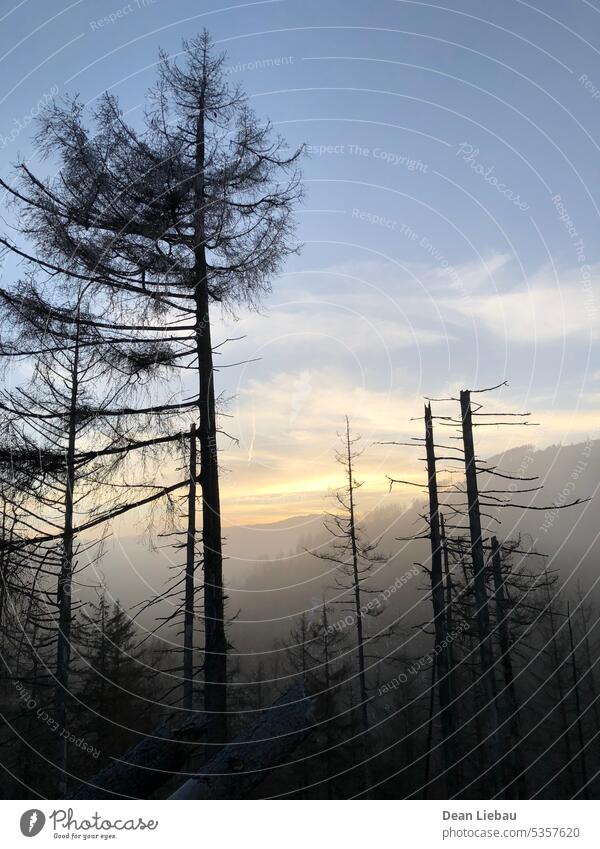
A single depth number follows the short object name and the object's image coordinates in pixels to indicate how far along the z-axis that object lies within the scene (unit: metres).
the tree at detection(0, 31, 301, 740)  6.71
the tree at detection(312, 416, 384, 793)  17.56
